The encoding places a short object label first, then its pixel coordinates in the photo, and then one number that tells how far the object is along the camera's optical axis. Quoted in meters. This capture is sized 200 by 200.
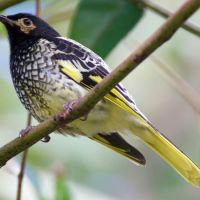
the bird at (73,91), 5.72
